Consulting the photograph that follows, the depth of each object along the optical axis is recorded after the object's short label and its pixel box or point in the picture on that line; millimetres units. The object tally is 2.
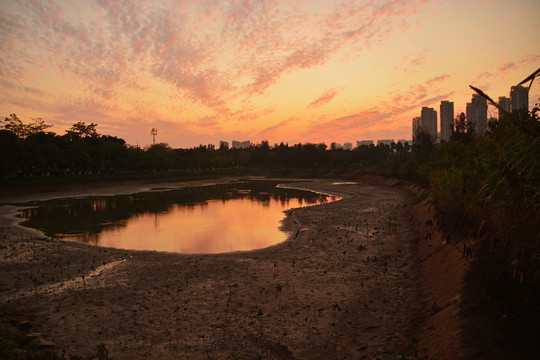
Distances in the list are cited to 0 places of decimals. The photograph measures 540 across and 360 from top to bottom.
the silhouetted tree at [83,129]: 105062
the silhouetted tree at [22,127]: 80438
